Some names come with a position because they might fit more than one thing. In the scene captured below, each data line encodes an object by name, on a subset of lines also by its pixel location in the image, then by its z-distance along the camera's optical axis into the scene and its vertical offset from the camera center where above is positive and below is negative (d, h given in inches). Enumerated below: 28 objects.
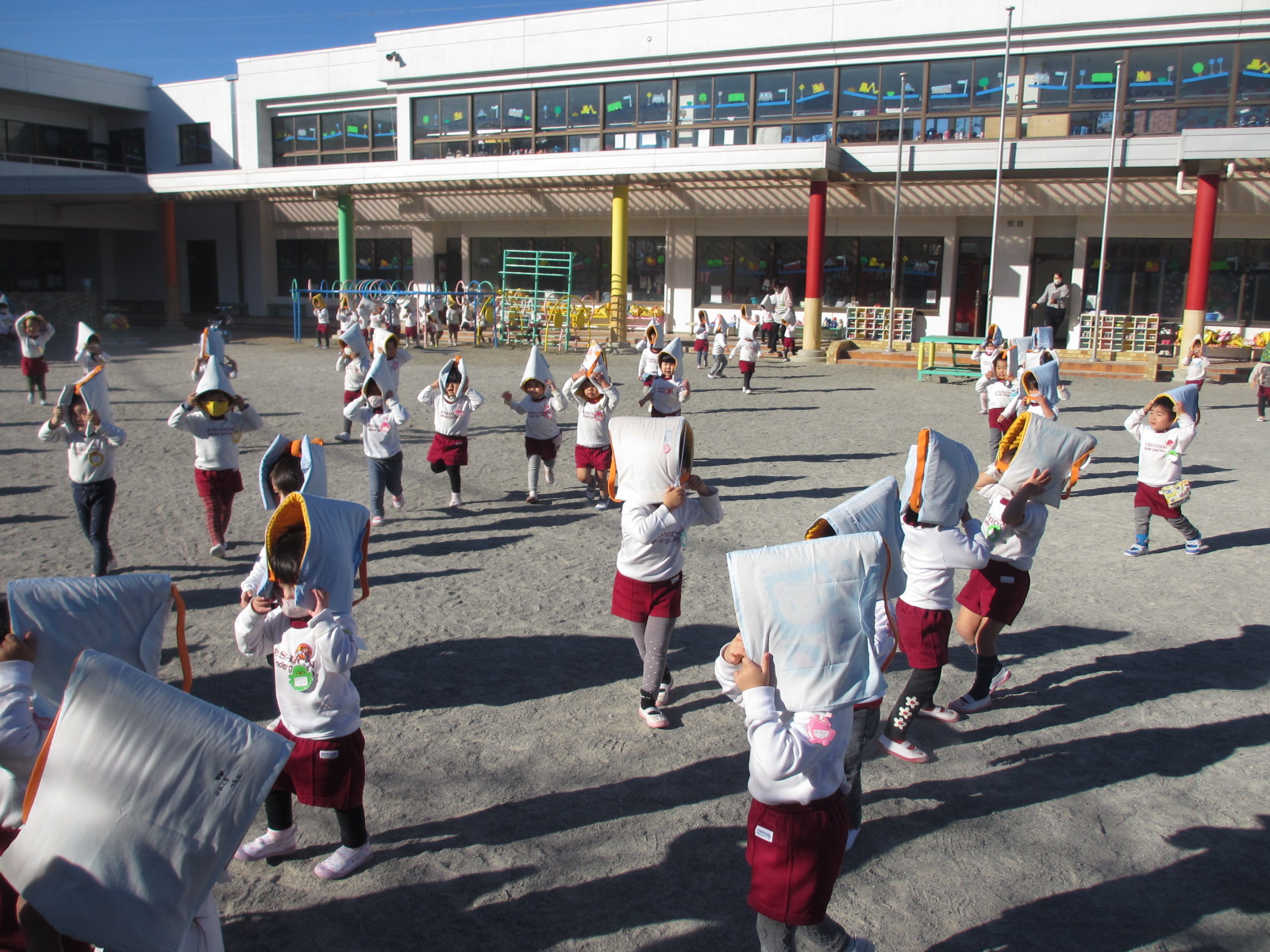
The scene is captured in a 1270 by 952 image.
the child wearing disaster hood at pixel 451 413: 336.8 -32.2
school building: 861.8 +174.6
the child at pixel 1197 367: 570.9 -15.5
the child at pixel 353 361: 430.0 -18.9
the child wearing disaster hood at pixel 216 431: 275.0 -33.4
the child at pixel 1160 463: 300.7 -39.9
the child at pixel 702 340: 859.4 -8.5
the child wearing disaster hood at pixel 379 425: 317.1 -35.0
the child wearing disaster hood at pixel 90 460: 258.2 -40.1
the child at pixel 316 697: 135.2 -55.9
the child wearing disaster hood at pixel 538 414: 350.9 -33.1
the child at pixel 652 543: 181.6 -42.9
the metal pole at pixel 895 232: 879.6 +100.2
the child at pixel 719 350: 782.5 -16.2
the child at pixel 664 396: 377.7 -27.4
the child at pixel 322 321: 989.8 +0.0
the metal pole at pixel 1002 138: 819.4 +178.1
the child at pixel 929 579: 170.2 -45.7
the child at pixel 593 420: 340.5 -34.1
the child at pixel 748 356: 684.7 -18.3
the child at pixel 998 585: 193.0 -52.0
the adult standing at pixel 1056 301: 862.5 +35.5
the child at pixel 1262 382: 565.9 -23.3
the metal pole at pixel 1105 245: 793.6 +82.5
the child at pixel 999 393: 410.3 -25.2
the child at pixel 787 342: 925.8 -9.4
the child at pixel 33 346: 582.6 -19.9
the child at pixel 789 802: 108.3 -56.9
